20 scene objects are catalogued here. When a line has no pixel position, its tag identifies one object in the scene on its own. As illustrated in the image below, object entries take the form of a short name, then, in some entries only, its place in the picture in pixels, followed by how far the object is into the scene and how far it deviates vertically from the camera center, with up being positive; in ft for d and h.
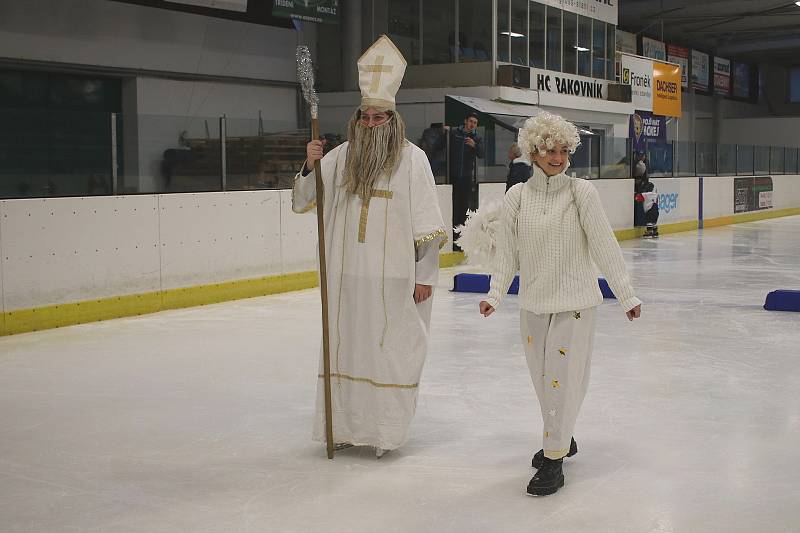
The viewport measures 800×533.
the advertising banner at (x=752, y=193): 80.28 +0.45
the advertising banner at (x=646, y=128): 88.28 +6.16
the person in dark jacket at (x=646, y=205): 62.90 -0.31
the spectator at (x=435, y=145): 45.88 +2.41
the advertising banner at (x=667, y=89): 93.66 +9.71
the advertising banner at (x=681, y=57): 113.70 +15.23
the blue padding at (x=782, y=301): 31.19 -2.96
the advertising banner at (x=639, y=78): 88.75 +10.17
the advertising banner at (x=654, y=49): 106.83 +15.18
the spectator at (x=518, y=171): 44.75 +1.24
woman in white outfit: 14.16 -1.04
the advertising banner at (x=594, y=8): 78.77 +14.57
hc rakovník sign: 74.23 +8.33
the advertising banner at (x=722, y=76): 127.44 +14.74
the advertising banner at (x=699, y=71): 120.78 +14.52
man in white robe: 15.69 -0.94
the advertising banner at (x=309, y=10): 52.11 +9.67
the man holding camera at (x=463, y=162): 46.14 +1.68
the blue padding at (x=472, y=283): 36.27 -2.77
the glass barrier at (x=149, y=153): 28.99 +1.57
